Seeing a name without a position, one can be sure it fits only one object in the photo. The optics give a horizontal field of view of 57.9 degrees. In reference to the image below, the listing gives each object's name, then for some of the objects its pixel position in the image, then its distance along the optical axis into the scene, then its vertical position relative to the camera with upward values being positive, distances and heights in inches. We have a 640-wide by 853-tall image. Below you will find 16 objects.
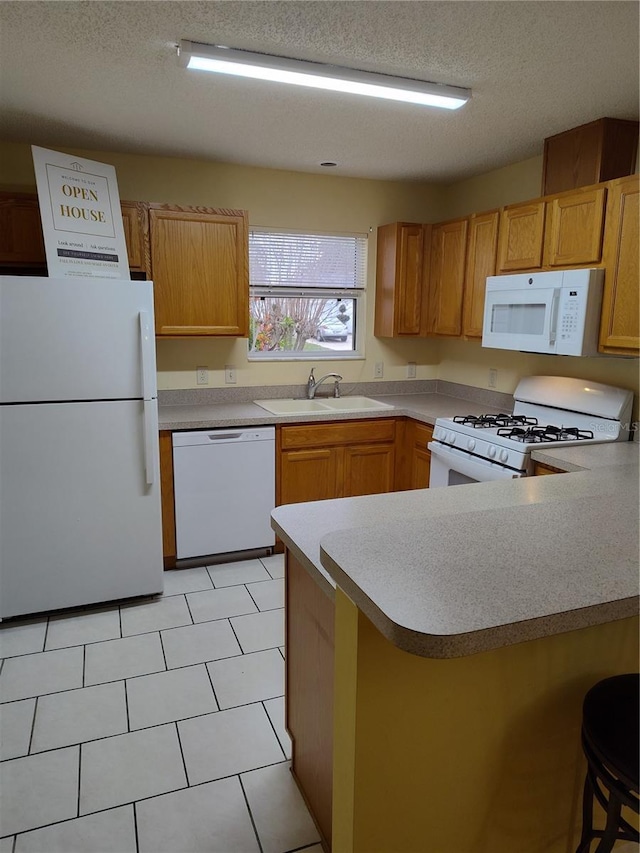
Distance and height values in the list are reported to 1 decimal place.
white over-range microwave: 105.1 +2.0
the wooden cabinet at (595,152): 108.6 +32.5
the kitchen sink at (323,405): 150.7 -23.1
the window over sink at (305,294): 155.7 +6.7
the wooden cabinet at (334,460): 139.9 -34.7
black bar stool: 42.0 -31.2
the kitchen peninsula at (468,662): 37.2 -28.6
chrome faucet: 161.0 -18.2
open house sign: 109.6 +19.1
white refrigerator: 105.0 -23.5
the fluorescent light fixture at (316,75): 81.0 +36.0
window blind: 154.4 +15.8
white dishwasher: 131.0 -39.3
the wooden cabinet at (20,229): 120.6 +17.7
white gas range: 109.0 -21.7
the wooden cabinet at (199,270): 131.5 +10.9
